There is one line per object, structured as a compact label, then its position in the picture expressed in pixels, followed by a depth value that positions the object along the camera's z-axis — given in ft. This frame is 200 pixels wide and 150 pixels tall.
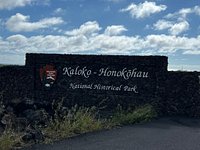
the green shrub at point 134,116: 30.89
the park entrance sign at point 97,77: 38.39
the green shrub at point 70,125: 25.07
